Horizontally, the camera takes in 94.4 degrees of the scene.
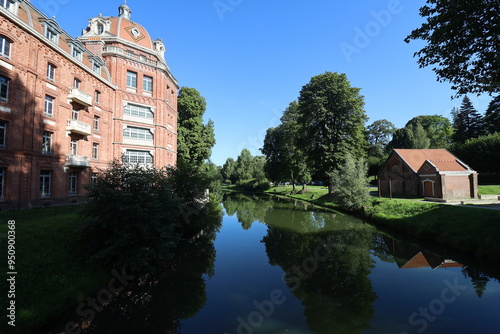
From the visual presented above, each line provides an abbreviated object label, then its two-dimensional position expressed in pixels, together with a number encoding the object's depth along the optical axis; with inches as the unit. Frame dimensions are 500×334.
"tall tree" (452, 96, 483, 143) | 2069.4
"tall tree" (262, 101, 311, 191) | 1807.3
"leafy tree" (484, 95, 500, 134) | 1844.5
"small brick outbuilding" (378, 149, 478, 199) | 1123.9
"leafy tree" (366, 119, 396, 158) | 2709.2
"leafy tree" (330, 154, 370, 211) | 1023.6
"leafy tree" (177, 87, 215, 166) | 1493.6
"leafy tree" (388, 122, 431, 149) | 2130.4
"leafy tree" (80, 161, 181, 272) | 379.9
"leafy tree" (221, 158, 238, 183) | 3675.0
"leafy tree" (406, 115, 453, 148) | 2329.6
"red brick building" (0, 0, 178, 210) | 625.9
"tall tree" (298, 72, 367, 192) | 1243.2
